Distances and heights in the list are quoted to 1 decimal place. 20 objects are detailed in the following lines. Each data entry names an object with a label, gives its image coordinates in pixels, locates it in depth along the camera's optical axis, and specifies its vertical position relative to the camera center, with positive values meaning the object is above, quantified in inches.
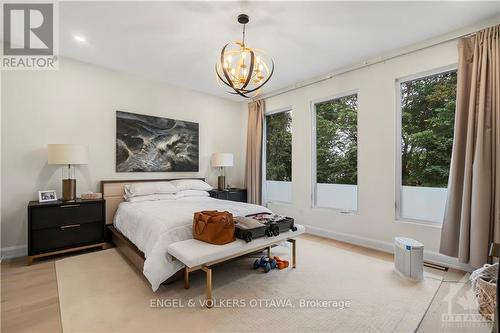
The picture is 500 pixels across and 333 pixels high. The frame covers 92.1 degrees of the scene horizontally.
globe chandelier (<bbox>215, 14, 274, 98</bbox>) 99.9 +44.5
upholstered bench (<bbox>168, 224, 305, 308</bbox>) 80.5 -30.5
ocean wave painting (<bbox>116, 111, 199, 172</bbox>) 160.1 +16.1
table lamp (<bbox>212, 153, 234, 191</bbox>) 193.3 +4.3
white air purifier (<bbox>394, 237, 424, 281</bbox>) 99.0 -38.3
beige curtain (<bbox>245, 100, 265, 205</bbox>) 204.1 +12.7
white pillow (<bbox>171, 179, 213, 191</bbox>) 170.0 -13.3
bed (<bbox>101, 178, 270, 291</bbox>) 88.5 -26.1
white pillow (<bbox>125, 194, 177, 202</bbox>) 145.2 -19.7
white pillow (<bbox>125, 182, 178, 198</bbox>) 148.3 -14.5
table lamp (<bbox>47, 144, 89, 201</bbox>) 123.3 +4.3
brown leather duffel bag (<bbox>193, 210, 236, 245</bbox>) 90.8 -23.7
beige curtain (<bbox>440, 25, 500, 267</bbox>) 98.0 +5.0
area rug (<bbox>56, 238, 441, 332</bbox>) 71.6 -46.7
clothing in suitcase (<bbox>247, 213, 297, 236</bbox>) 103.5 -24.9
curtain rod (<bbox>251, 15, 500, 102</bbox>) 106.5 +61.9
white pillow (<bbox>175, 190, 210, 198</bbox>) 163.5 -19.2
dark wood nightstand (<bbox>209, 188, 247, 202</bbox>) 188.7 -22.5
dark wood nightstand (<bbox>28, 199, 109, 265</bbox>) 115.6 -31.6
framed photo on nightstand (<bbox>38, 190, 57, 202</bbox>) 124.4 -16.1
